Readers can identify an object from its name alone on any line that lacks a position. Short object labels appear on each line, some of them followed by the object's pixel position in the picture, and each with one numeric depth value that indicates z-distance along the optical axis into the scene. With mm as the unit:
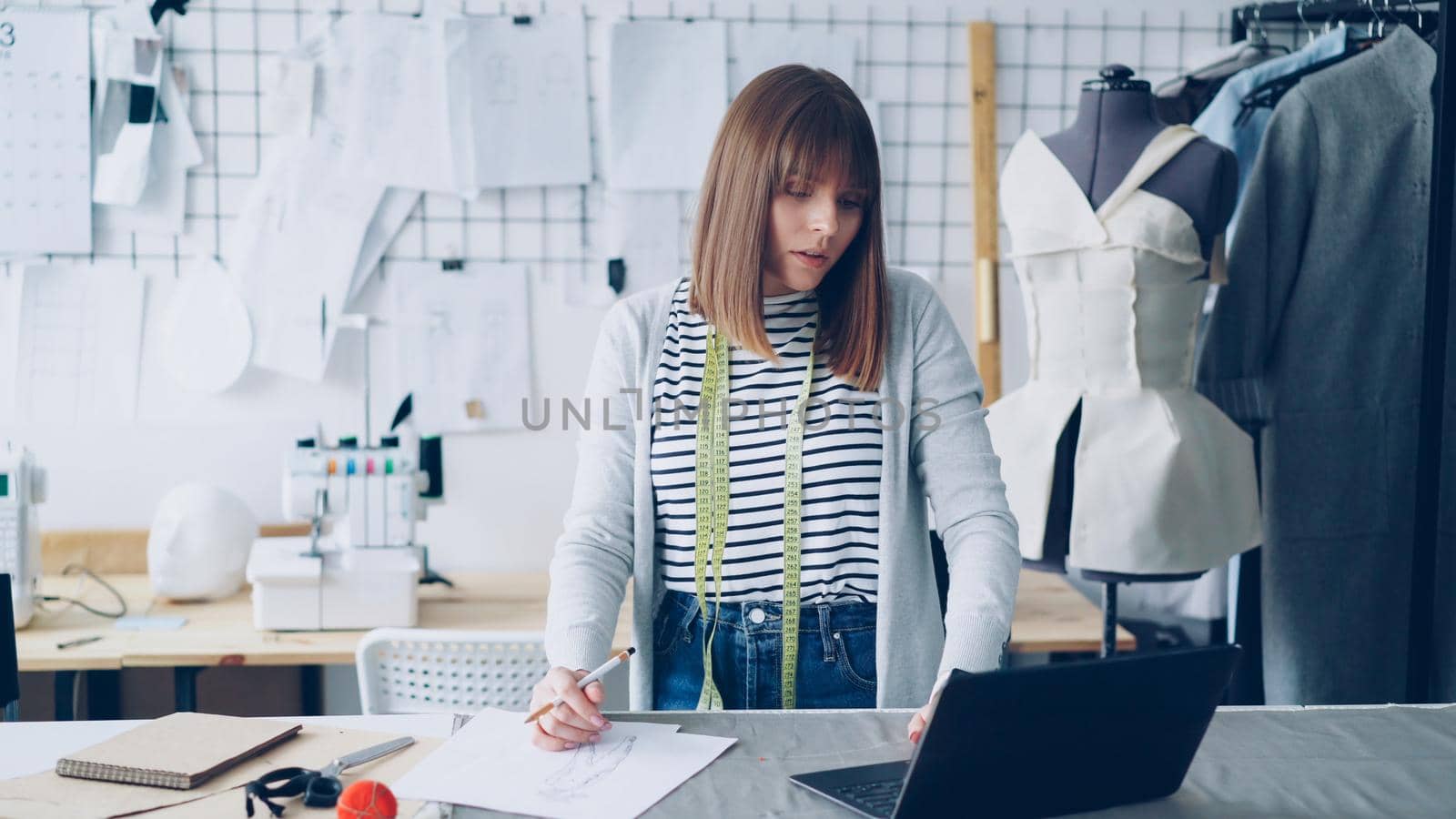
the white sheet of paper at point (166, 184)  2516
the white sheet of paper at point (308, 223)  2535
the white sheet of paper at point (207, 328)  2539
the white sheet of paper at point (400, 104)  2531
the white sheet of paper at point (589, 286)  2621
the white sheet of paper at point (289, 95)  2516
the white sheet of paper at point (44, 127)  2465
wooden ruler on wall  2604
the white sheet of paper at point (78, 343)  2516
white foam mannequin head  2287
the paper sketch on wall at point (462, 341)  2590
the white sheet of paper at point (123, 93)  2471
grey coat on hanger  2059
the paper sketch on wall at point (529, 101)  2545
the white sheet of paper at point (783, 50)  2580
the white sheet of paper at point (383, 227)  2568
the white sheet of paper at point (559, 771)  1025
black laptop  930
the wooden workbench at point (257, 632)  2029
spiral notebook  1071
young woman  1396
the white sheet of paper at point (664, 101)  2557
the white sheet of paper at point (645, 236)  2600
